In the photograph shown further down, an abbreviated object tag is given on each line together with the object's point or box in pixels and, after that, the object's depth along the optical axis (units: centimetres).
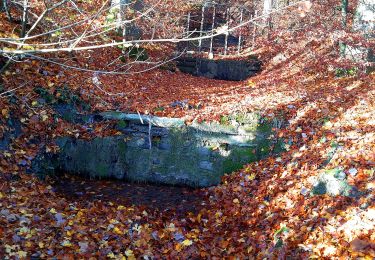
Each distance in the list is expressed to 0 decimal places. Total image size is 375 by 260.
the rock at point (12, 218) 489
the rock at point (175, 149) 779
